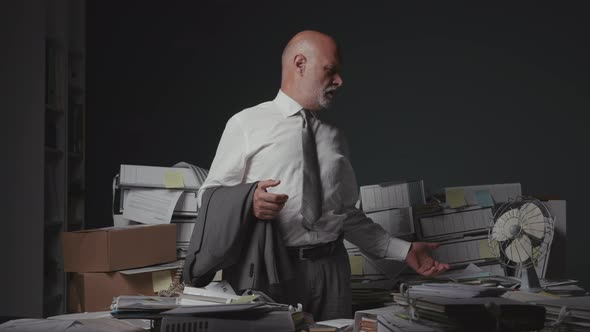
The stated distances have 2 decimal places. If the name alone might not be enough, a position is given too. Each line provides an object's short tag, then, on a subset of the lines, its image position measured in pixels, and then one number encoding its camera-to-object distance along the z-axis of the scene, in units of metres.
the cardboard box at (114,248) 2.69
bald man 2.19
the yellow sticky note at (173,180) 2.94
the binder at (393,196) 3.13
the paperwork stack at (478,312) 1.35
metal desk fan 2.48
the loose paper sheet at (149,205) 2.97
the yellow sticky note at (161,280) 2.81
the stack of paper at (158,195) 2.94
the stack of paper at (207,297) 1.63
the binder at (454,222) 3.01
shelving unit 3.86
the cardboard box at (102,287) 2.70
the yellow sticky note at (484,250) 2.98
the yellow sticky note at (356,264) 3.11
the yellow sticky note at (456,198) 3.02
